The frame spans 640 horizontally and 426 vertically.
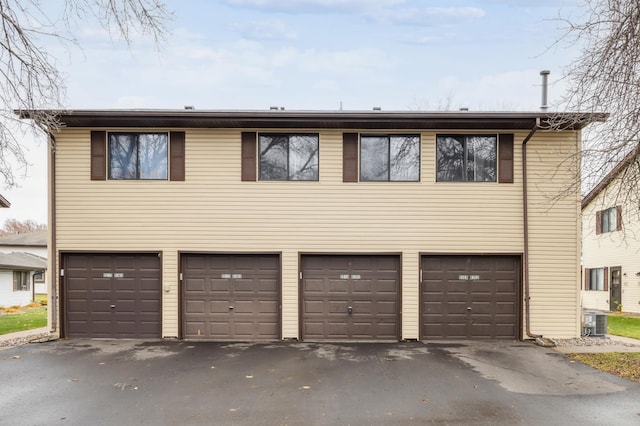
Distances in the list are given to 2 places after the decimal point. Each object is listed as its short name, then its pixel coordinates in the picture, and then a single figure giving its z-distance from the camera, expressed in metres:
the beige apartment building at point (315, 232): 11.14
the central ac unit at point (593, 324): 11.55
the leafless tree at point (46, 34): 4.68
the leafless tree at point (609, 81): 6.52
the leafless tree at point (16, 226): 61.09
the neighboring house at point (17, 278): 26.98
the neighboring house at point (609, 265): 20.09
